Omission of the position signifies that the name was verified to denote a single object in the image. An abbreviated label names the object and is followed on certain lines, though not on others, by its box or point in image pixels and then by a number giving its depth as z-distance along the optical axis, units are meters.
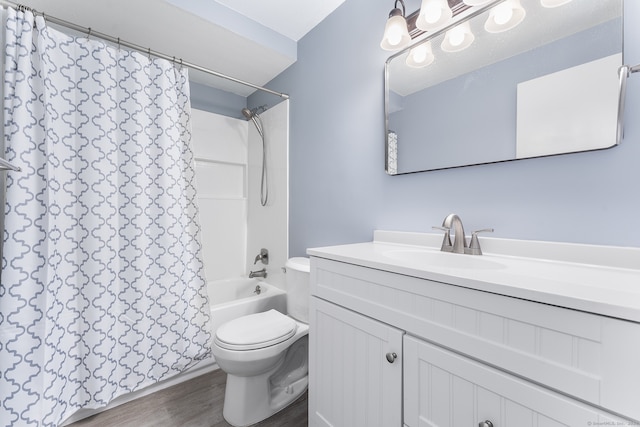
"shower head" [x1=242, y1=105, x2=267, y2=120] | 2.38
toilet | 1.29
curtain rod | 1.23
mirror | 0.84
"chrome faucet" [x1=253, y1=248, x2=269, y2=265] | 2.33
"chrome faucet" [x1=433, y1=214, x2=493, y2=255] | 1.05
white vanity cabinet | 0.49
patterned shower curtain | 1.16
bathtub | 1.53
